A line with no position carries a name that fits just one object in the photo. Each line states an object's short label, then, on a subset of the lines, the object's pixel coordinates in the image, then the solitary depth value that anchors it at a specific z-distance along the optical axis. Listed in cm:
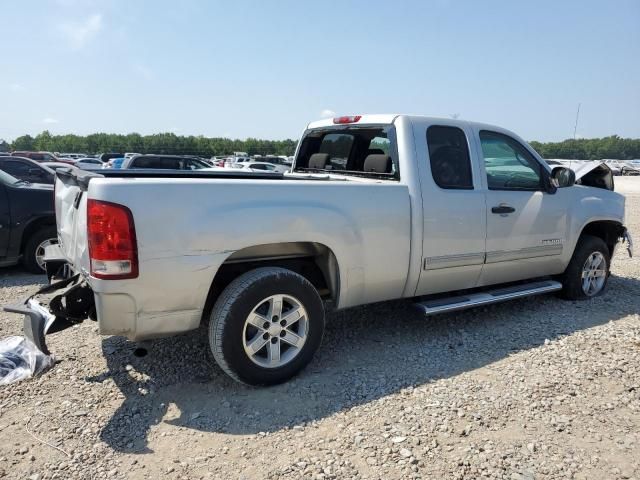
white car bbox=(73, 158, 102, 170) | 3228
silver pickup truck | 283
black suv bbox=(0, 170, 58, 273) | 617
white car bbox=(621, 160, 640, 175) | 5350
